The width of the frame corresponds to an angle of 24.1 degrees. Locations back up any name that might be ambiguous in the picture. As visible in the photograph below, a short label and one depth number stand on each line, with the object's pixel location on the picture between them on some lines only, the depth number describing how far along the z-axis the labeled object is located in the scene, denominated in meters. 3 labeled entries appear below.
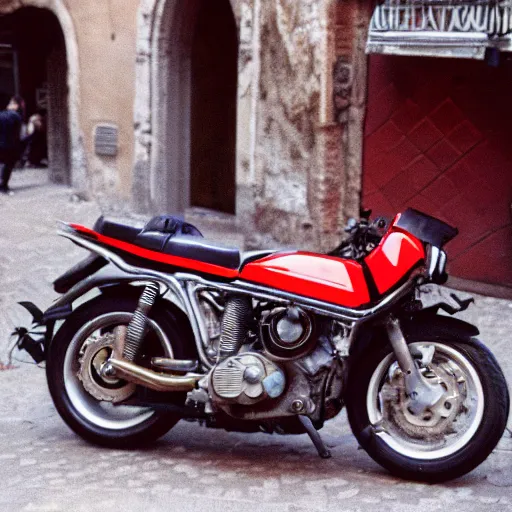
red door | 9.38
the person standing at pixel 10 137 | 15.70
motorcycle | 4.96
